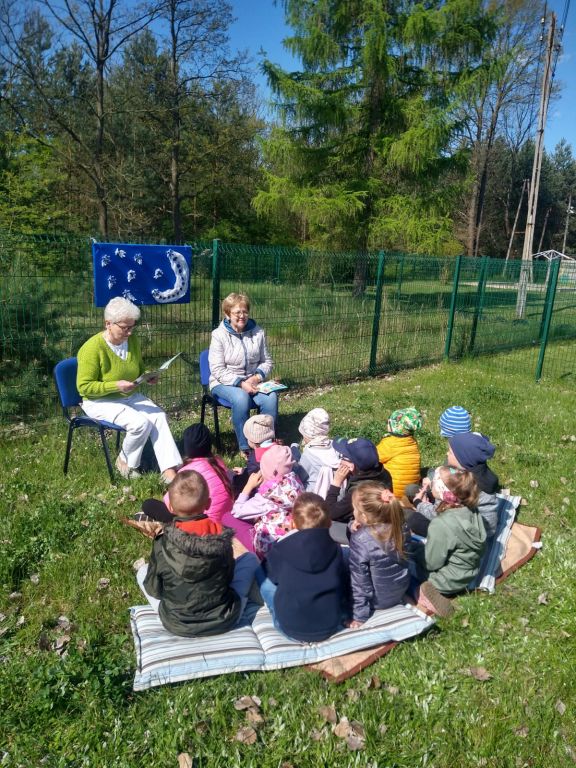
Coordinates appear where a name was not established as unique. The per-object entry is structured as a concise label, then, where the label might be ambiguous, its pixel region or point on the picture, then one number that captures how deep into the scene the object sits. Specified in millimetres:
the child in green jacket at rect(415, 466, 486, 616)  3383
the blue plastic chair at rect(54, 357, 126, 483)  4750
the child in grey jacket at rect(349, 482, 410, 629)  3133
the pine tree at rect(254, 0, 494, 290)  16891
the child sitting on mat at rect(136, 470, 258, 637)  2863
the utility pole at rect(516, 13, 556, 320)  17250
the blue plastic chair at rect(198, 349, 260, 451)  5762
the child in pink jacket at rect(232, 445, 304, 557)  3734
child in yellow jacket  4566
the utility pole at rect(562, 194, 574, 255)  52219
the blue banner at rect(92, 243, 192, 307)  5590
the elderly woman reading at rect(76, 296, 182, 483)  4707
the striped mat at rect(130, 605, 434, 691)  2729
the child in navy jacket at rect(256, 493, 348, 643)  2945
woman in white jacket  5660
